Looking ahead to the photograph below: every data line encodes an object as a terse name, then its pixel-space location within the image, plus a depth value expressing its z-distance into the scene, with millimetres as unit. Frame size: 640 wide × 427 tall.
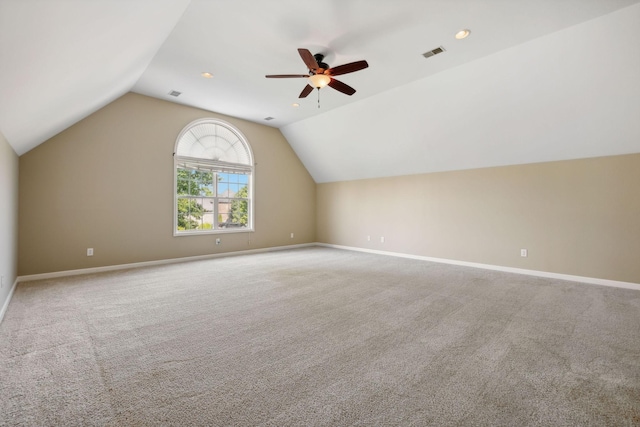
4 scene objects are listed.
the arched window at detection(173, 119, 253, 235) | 5812
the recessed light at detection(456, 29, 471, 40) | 3143
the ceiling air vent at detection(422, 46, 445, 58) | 3508
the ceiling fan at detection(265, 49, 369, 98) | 3117
